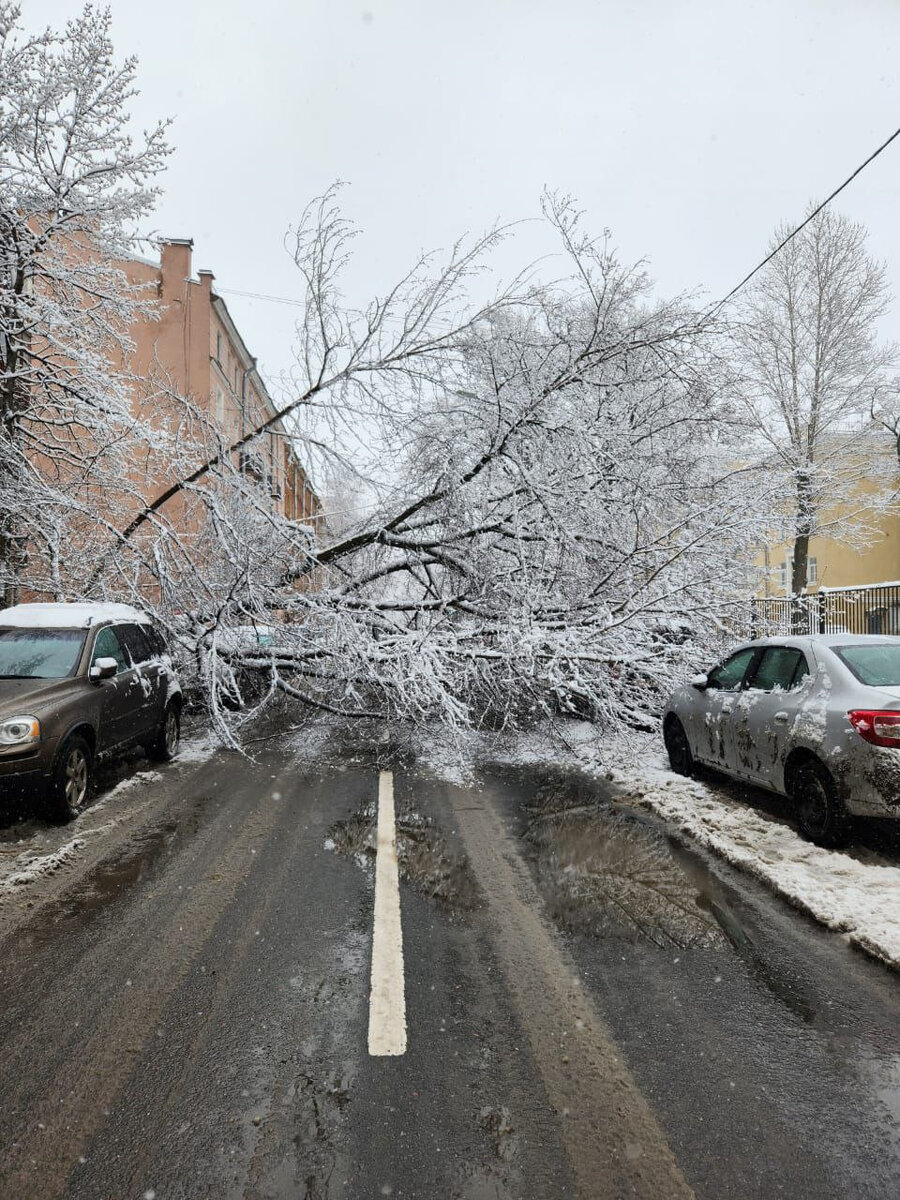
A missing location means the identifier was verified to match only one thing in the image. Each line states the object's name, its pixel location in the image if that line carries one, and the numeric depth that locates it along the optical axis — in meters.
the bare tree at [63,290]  11.48
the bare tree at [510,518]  9.70
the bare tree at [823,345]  22.89
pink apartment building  27.02
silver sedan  5.17
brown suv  6.26
